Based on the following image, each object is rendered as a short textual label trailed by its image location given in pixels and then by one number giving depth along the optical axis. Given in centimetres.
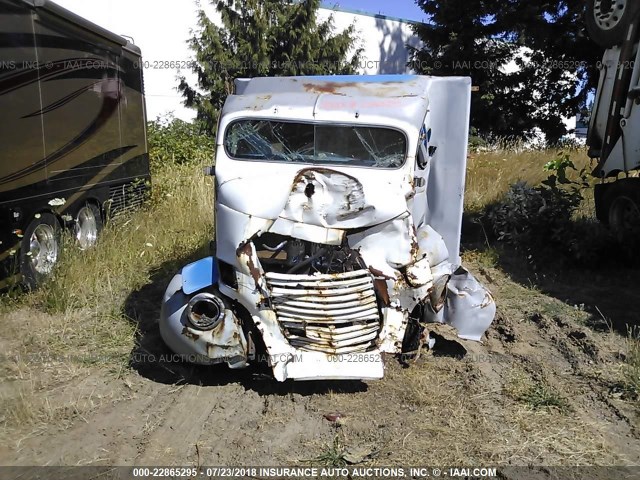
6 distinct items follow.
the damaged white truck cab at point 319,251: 386
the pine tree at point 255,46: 1487
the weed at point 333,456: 341
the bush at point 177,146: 1195
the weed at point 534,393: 401
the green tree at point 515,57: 1728
